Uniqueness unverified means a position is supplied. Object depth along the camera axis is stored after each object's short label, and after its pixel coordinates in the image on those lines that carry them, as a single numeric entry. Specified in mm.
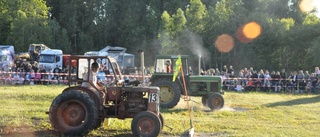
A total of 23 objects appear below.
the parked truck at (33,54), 38656
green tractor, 16266
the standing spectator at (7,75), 26422
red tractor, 9781
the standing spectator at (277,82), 27453
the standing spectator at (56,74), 27875
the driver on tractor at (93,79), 10047
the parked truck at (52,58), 36406
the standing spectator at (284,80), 27591
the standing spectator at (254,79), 27484
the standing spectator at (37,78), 26380
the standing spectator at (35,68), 27655
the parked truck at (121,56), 43031
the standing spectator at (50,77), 26770
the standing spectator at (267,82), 27406
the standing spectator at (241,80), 27641
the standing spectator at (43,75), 26478
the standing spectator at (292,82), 27292
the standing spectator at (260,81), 27453
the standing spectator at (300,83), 27000
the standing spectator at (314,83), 26453
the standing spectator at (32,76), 26141
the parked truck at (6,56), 37244
